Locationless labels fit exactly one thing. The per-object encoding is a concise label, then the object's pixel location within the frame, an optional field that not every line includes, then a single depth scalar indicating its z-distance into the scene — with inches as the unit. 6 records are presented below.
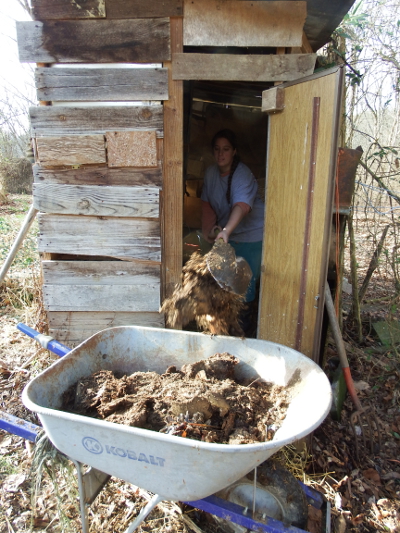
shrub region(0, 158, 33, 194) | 627.8
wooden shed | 113.1
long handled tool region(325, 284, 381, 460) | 121.1
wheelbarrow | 63.1
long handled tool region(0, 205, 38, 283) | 139.6
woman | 149.3
